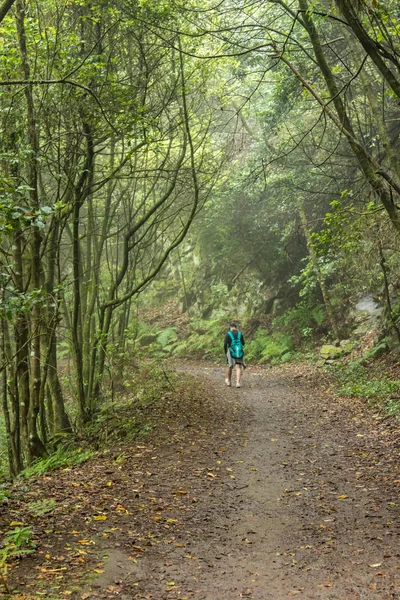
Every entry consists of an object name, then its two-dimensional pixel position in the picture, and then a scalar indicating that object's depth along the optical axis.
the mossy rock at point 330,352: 16.91
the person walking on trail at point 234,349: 14.39
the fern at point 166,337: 25.66
